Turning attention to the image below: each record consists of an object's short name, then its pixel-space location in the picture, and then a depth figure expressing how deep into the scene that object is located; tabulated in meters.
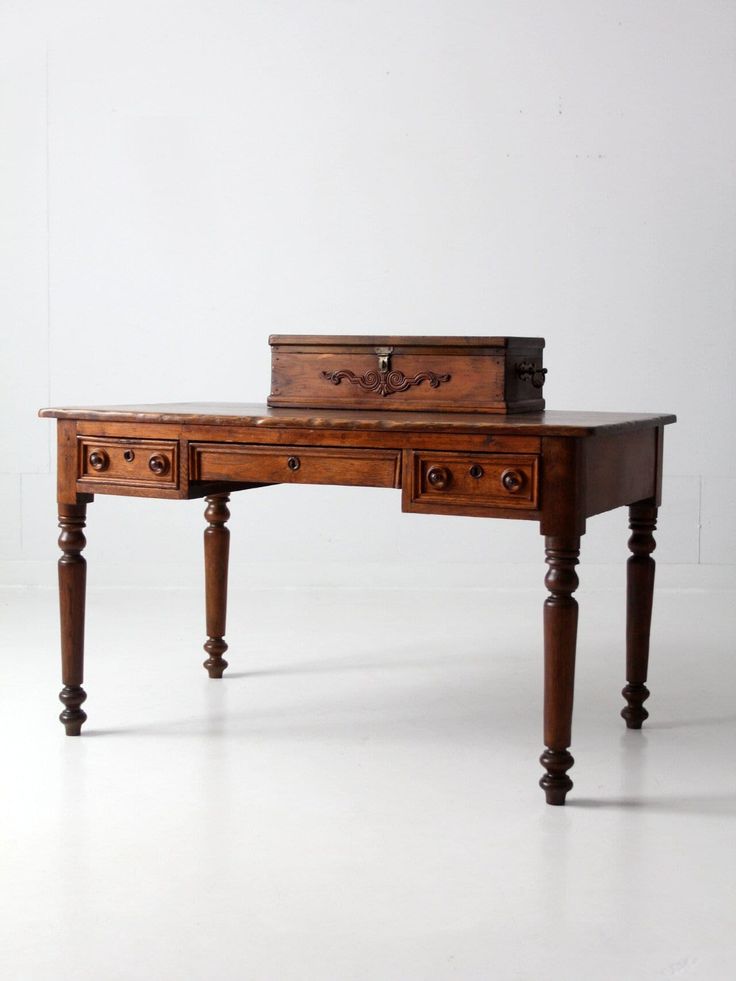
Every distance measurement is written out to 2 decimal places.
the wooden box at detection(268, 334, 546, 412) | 3.69
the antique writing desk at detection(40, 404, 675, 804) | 3.20
